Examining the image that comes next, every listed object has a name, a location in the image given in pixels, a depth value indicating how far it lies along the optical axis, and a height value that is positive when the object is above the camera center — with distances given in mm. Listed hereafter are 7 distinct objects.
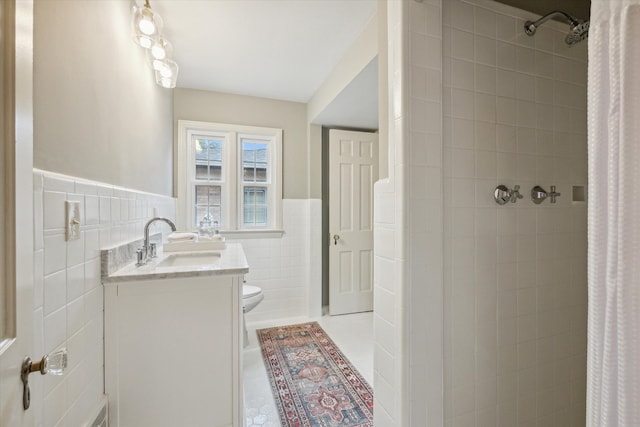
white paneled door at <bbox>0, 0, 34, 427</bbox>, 481 +17
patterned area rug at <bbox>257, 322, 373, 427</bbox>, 1590 -1208
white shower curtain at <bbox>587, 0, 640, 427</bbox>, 496 -4
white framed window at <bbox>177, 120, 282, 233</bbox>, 2912 +412
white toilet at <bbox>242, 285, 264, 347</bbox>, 2264 -745
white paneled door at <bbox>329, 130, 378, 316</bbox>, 3176 -93
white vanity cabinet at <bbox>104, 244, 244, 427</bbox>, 1192 -640
